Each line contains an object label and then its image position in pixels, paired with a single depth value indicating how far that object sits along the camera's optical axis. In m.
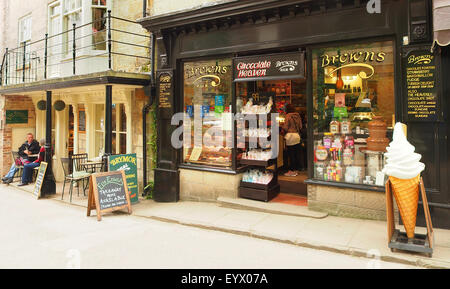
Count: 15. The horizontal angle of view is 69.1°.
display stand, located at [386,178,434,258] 4.41
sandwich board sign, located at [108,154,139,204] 7.89
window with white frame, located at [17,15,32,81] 13.53
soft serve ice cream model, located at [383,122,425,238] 4.46
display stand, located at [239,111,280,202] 7.37
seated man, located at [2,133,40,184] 11.71
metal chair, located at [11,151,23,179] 12.08
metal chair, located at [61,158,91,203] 8.80
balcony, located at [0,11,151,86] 9.45
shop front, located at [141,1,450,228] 5.59
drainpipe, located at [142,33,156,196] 8.72
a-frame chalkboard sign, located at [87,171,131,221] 7.21
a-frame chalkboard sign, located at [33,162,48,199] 9.48
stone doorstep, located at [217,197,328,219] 6.42
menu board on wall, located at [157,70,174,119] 8.33
